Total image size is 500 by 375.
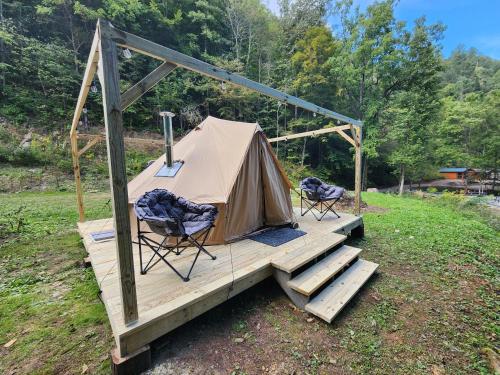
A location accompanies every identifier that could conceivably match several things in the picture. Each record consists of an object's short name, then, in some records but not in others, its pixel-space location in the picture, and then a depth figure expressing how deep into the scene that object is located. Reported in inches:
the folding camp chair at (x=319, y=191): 182.3
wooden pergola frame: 58.9
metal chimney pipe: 141.3
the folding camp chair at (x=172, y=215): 89.8
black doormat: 132.7
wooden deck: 68.1
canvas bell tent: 130.5
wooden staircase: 93.9
